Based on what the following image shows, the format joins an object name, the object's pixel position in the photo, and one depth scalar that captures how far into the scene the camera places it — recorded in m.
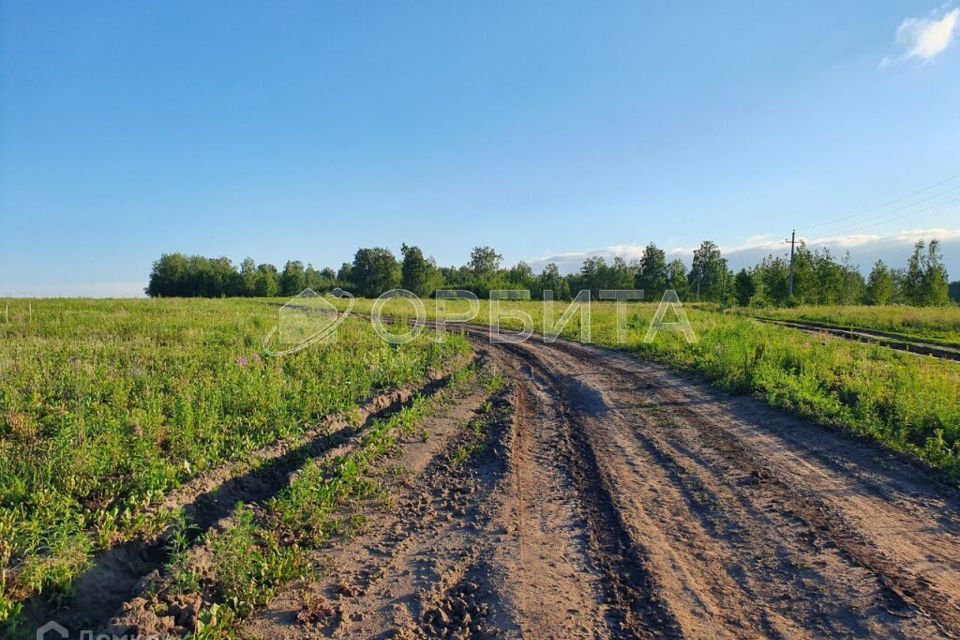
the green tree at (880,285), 53.62
